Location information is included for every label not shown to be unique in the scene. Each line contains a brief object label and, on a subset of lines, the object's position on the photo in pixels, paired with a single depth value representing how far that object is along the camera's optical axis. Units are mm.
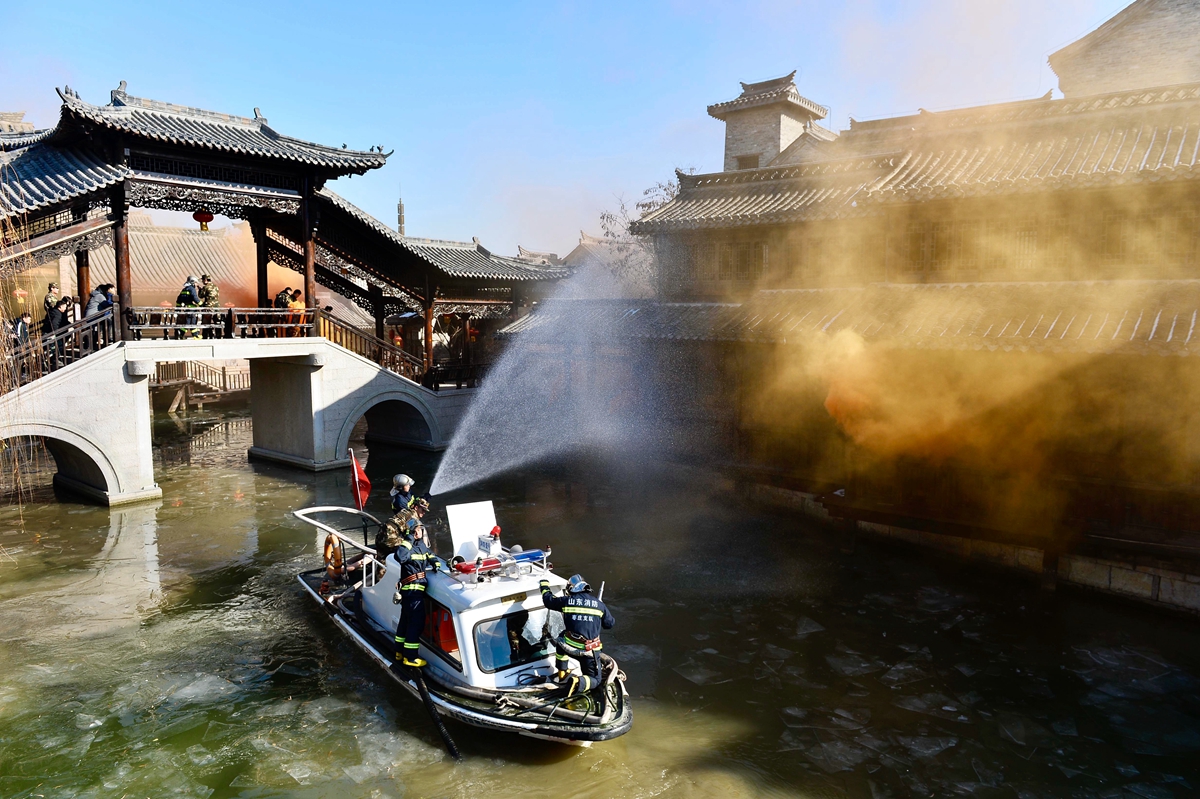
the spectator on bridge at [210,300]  23248
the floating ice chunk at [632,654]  11961
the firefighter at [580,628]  9164
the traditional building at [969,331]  13836
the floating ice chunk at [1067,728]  10000
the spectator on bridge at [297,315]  24062
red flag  13368
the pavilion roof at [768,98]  41444
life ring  13258
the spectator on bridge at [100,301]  20297
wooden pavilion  18922
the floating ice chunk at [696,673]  11391
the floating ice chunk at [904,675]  11273
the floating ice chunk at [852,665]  11586
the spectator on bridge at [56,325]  18972
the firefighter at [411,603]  9805
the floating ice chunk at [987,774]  9016
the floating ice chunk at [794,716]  10227
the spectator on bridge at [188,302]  22328
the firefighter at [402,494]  12505
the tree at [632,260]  47969
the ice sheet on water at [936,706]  10344
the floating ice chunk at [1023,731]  9805
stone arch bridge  18828
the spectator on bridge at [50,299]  19544
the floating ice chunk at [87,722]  10125
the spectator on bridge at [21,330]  18359
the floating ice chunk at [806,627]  12945
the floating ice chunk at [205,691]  10844
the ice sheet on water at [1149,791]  8789
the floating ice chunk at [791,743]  9664
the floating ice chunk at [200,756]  9445
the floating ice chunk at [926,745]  9539
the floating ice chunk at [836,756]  9305
